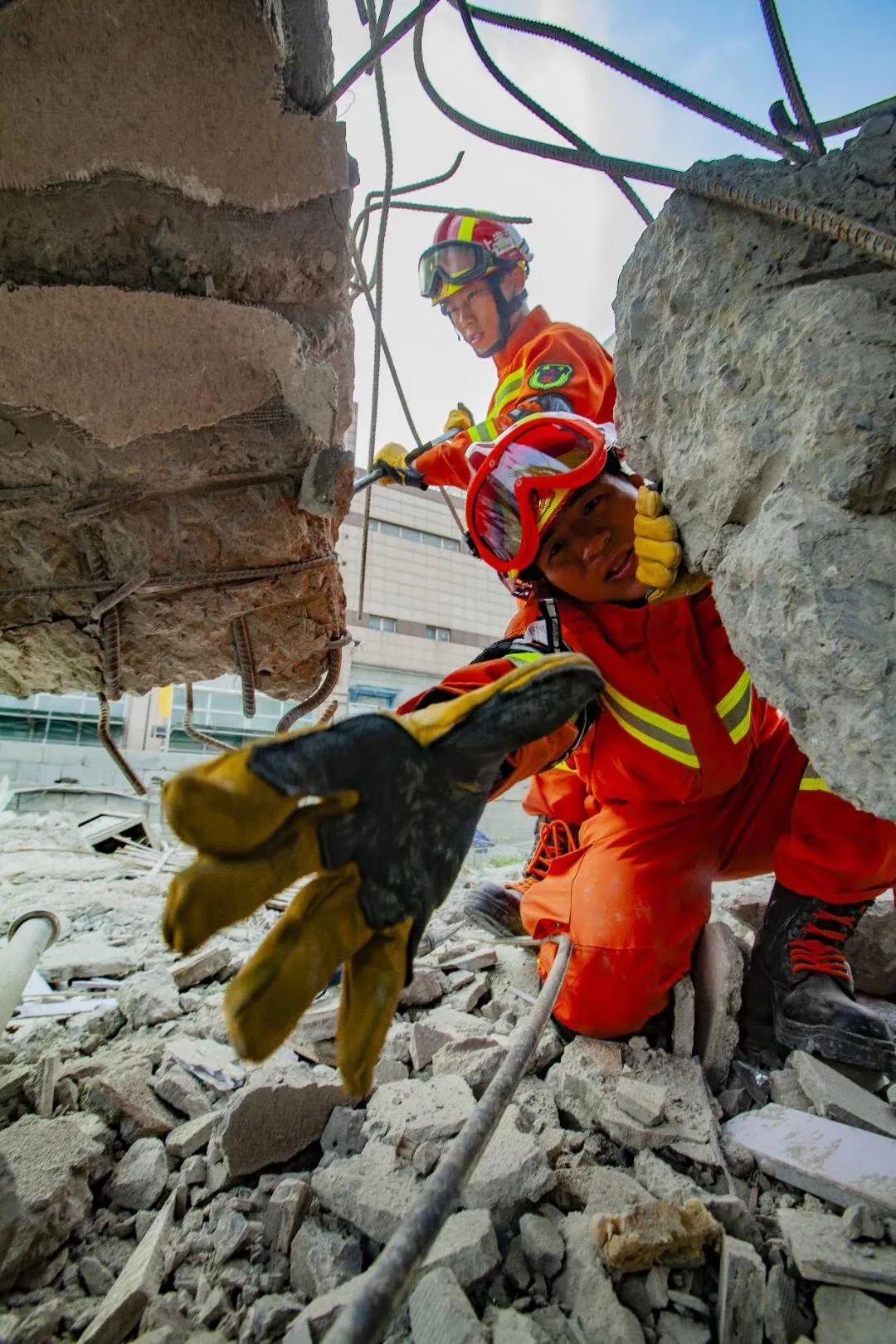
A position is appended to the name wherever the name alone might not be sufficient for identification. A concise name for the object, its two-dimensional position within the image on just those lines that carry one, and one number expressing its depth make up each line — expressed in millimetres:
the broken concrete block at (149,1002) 761
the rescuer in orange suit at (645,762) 725
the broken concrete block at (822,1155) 518
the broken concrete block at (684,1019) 691
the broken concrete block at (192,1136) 559
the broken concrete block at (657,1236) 441
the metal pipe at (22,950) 657
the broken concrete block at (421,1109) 554
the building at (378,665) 8339
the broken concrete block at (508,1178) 495
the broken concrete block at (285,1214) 471
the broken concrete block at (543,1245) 454
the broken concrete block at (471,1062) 621
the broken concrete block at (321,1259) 434
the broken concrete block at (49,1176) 448
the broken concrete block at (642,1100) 587
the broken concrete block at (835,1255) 431
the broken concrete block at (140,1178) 517
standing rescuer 1091
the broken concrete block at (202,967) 856
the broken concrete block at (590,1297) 404
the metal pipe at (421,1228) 258
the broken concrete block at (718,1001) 675
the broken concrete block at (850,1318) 400
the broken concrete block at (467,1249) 431
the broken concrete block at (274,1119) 537
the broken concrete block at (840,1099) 591
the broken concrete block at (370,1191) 465
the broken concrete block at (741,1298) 412
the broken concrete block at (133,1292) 393
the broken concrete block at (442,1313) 384
